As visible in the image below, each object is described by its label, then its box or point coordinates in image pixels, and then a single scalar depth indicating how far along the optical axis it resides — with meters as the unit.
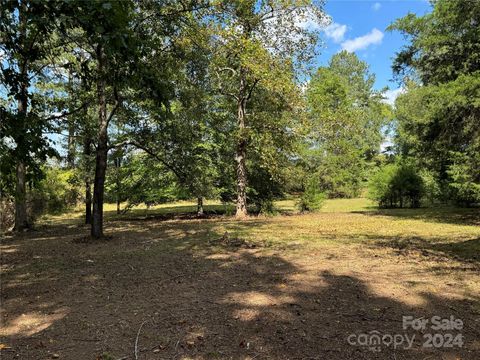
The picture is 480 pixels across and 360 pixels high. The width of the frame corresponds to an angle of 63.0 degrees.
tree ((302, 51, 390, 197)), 17.52
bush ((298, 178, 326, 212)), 21.17
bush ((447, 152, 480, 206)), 14.09
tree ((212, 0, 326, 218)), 15.48
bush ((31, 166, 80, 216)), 18.05
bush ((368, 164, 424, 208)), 22.34
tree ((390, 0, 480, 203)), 12.94
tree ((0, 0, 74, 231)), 4.21
